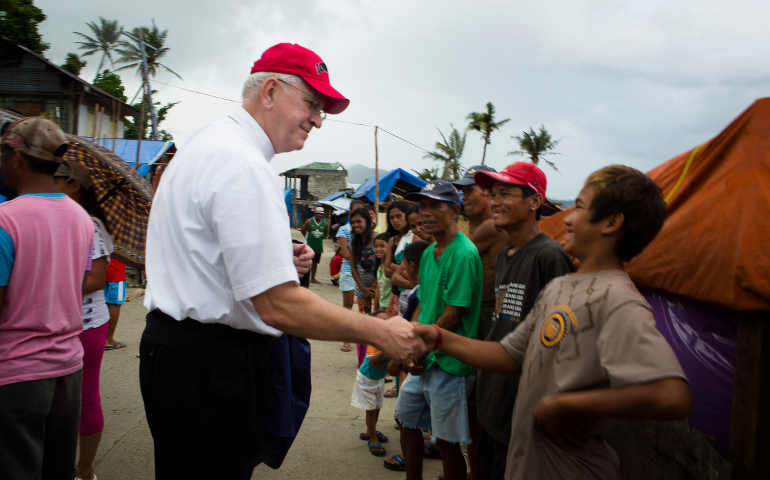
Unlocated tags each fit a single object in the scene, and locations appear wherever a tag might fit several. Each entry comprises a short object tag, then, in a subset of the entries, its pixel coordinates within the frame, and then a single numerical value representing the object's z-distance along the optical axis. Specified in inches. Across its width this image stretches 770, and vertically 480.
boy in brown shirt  54.6
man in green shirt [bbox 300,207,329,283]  520.1
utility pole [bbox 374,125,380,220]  561.9
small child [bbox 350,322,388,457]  151.5
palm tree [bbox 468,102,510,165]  1529.3
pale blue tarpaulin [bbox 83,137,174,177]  573.9
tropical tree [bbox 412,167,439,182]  1533.0
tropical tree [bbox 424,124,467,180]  1517.0
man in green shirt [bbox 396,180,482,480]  117.7
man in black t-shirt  99.0
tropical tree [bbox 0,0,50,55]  755.4
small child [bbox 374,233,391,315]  221.3
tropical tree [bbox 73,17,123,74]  2034.9
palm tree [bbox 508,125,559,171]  1635.1
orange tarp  70.0
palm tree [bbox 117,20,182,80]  1309.1
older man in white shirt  59.4
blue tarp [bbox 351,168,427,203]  578.6
